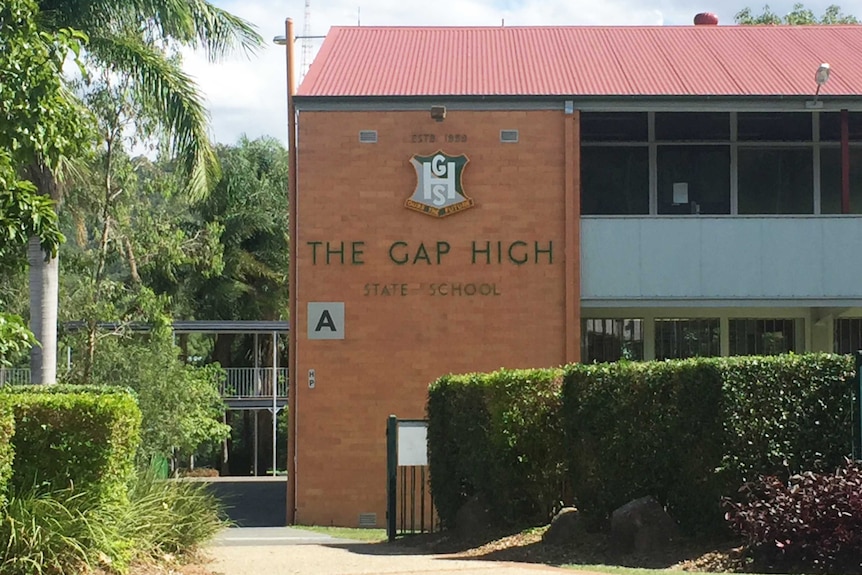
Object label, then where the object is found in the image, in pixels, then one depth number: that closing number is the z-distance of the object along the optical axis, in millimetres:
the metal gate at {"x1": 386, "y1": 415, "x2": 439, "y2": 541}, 18188
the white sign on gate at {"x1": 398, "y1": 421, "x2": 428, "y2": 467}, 18984
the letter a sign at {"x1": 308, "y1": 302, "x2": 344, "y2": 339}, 22781
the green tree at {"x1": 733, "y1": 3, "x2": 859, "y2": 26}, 43000
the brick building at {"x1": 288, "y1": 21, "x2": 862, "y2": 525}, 22469
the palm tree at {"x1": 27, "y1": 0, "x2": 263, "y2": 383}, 21203
